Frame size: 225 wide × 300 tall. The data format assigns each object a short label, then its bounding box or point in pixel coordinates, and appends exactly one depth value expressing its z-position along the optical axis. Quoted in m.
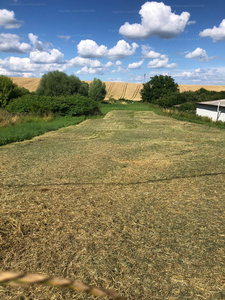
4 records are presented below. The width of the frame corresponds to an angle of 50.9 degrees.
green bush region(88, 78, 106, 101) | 57.34
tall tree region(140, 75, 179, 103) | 59.91
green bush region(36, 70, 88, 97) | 38.31
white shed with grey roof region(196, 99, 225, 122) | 22.83
